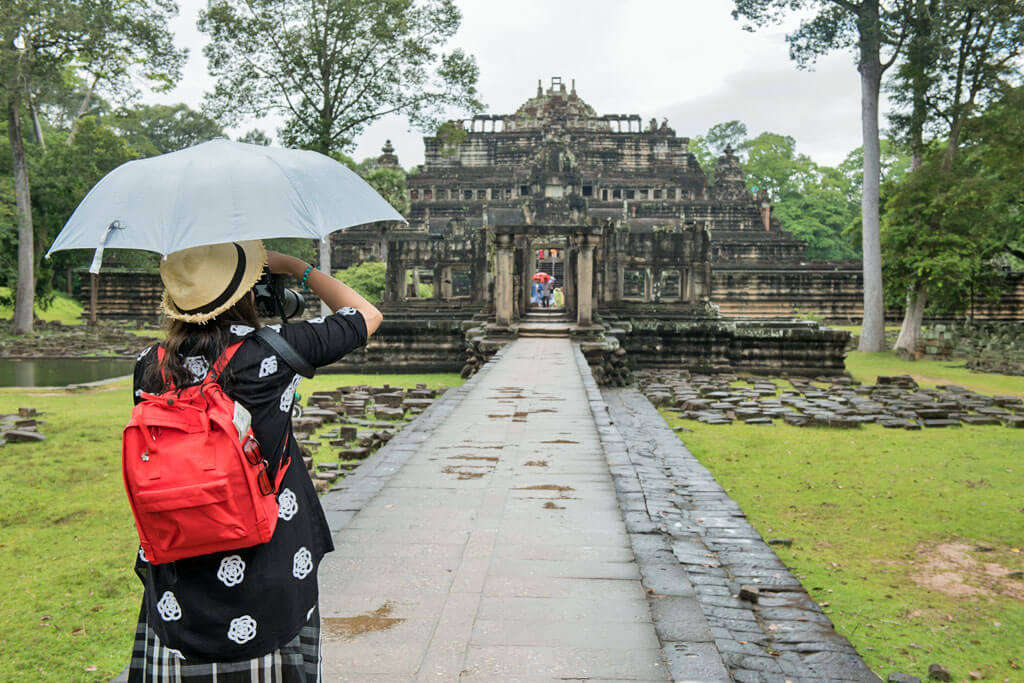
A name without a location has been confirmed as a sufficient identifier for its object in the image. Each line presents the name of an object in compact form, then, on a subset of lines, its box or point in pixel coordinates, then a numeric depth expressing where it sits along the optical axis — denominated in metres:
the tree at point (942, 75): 18.25
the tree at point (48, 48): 20.98
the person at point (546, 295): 29.62
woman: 1.93
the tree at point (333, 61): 20.27
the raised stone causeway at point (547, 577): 2.94
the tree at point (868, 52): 19.61
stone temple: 16.06
